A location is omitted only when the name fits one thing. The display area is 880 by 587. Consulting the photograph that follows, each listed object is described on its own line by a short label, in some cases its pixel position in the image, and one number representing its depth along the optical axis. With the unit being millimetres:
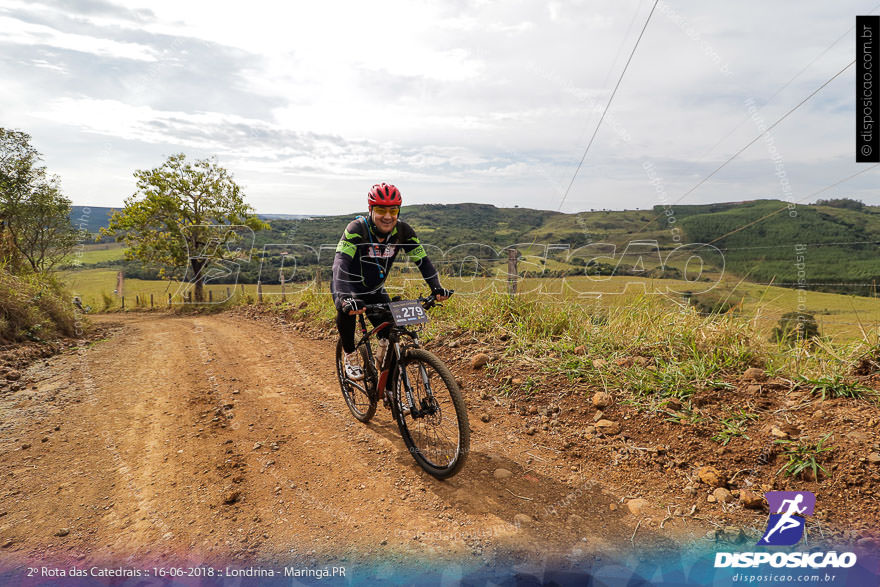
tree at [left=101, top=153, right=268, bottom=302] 23531
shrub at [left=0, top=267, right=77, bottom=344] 7148
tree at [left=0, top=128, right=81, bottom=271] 14234
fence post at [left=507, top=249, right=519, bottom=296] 6746
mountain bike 3098
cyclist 3744
